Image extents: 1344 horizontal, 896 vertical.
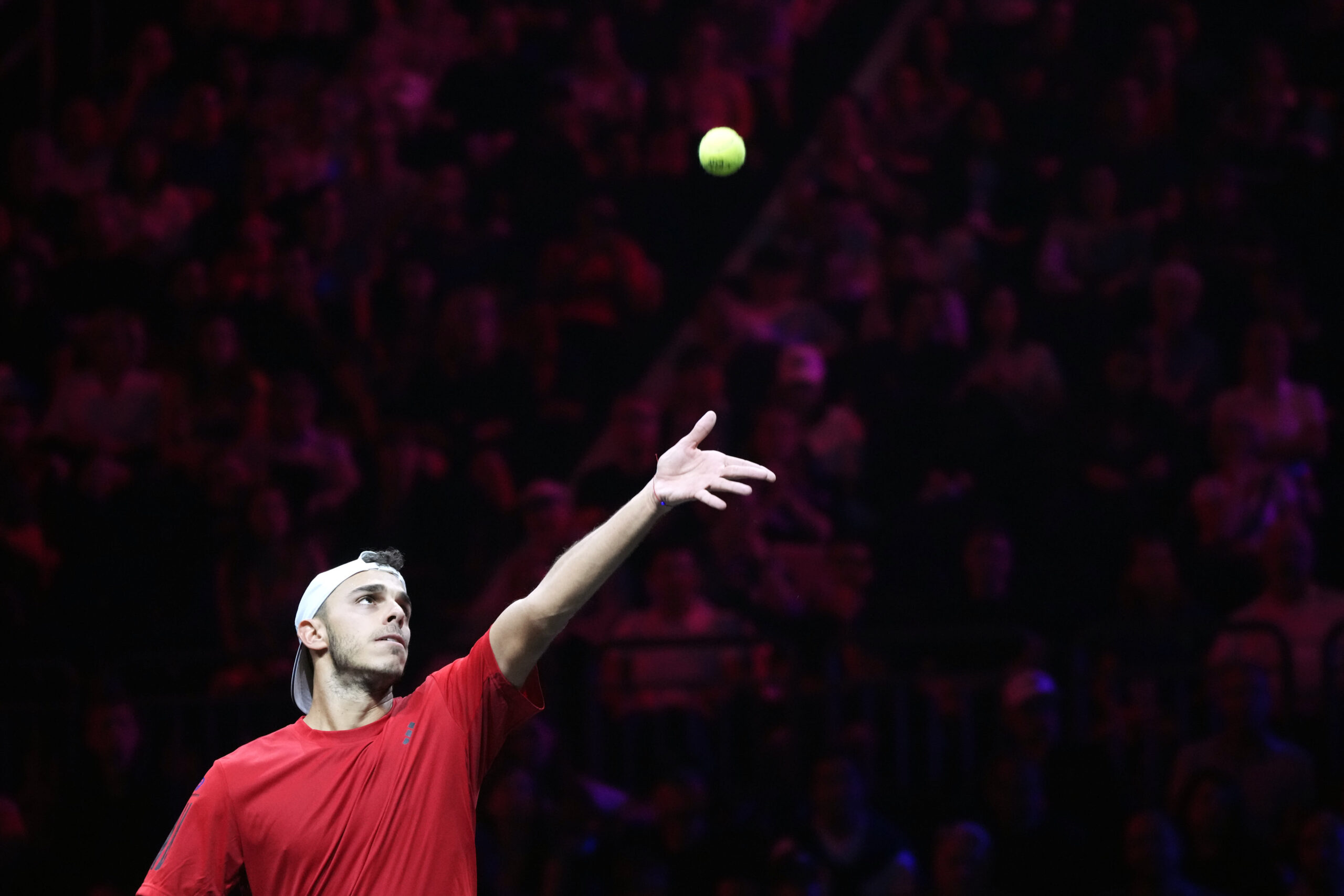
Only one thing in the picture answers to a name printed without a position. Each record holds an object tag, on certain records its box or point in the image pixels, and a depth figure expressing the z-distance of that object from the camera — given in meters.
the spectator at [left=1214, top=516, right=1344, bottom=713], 15.06
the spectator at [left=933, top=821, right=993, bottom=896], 13.70
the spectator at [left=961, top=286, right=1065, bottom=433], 17.39
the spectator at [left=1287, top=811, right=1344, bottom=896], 13.22
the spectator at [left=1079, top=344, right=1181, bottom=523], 16.78
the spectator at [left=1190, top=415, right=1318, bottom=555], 16.16
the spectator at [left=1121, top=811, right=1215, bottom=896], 13.42
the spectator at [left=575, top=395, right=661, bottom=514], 17.05
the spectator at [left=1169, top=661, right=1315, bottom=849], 14.06
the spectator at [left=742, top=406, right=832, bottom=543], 16.72
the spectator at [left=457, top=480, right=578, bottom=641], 16.53
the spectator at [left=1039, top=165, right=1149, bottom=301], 18.84
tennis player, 8.09
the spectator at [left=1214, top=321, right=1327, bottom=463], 16.64
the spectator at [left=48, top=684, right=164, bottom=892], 14.66
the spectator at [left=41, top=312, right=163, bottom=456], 18.37
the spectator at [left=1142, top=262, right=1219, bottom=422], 17.58
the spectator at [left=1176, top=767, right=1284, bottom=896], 13.73
